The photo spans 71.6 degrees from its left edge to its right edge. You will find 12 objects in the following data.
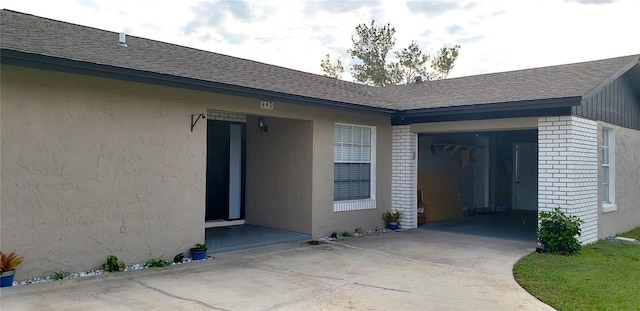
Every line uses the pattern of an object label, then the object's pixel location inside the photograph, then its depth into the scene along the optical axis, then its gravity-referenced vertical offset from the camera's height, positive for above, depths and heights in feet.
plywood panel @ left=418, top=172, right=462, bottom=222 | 39.70 -2.64
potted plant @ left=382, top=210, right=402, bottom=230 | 34.76 -4.18
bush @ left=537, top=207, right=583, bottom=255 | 25.11 -3.76
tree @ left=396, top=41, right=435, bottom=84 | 99.66 +23.39
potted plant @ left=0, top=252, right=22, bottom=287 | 16.60 -4.00
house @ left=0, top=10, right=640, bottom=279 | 18.38 +1.33
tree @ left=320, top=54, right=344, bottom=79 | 103.43 +22.92
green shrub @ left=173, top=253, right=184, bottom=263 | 22.41 -4.78
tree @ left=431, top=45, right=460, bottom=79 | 98.32 +23.60
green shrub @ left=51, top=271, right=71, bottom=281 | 18.37 -4.70
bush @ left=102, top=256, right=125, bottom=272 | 19.89 -4.61
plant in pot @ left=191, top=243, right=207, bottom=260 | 22.85 -4.54
